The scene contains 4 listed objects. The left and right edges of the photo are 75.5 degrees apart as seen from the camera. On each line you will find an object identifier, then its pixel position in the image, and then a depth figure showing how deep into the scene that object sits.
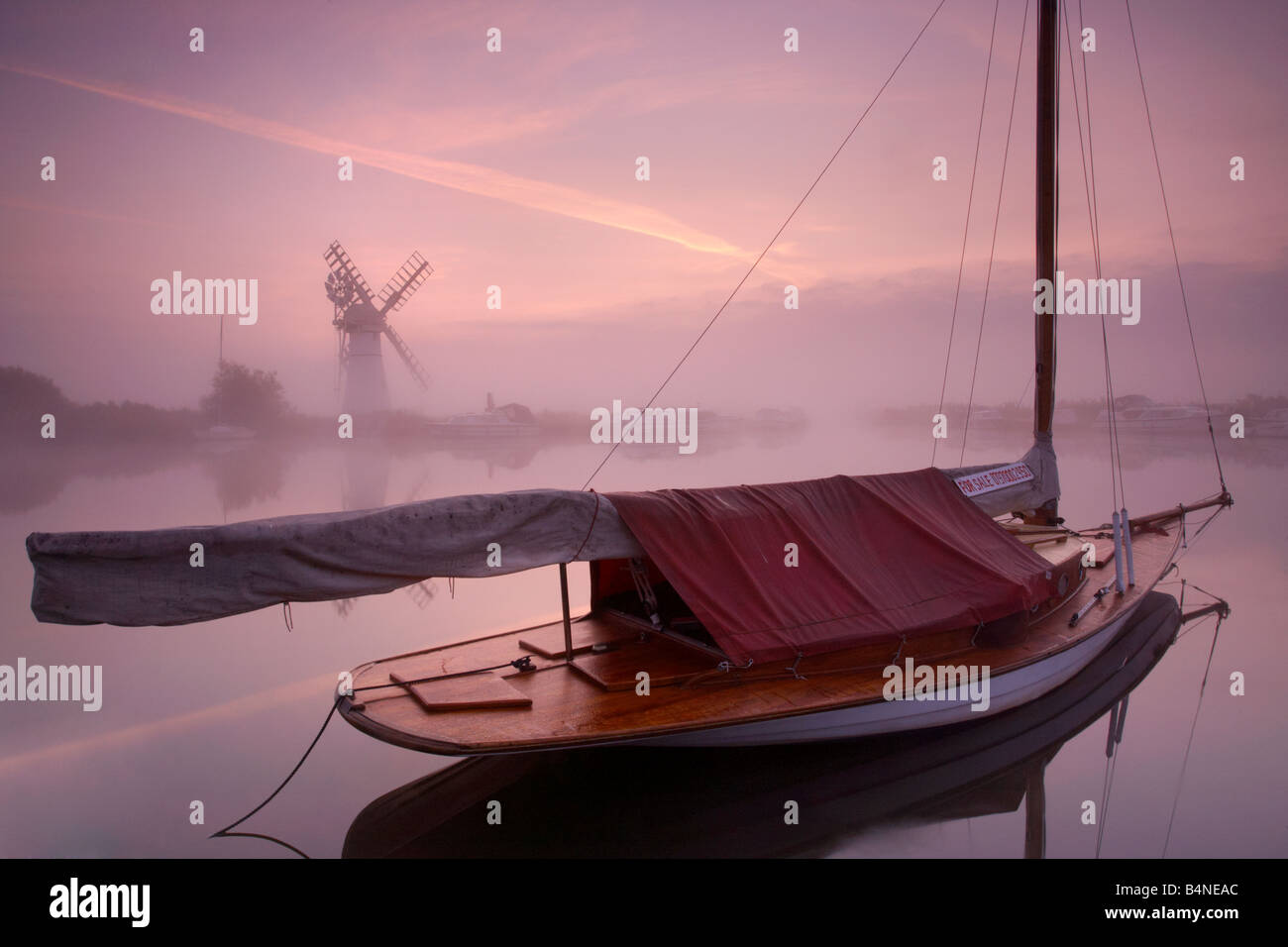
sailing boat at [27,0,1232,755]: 5.05
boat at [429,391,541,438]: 62.28
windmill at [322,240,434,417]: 42.28
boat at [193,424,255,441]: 59.22
